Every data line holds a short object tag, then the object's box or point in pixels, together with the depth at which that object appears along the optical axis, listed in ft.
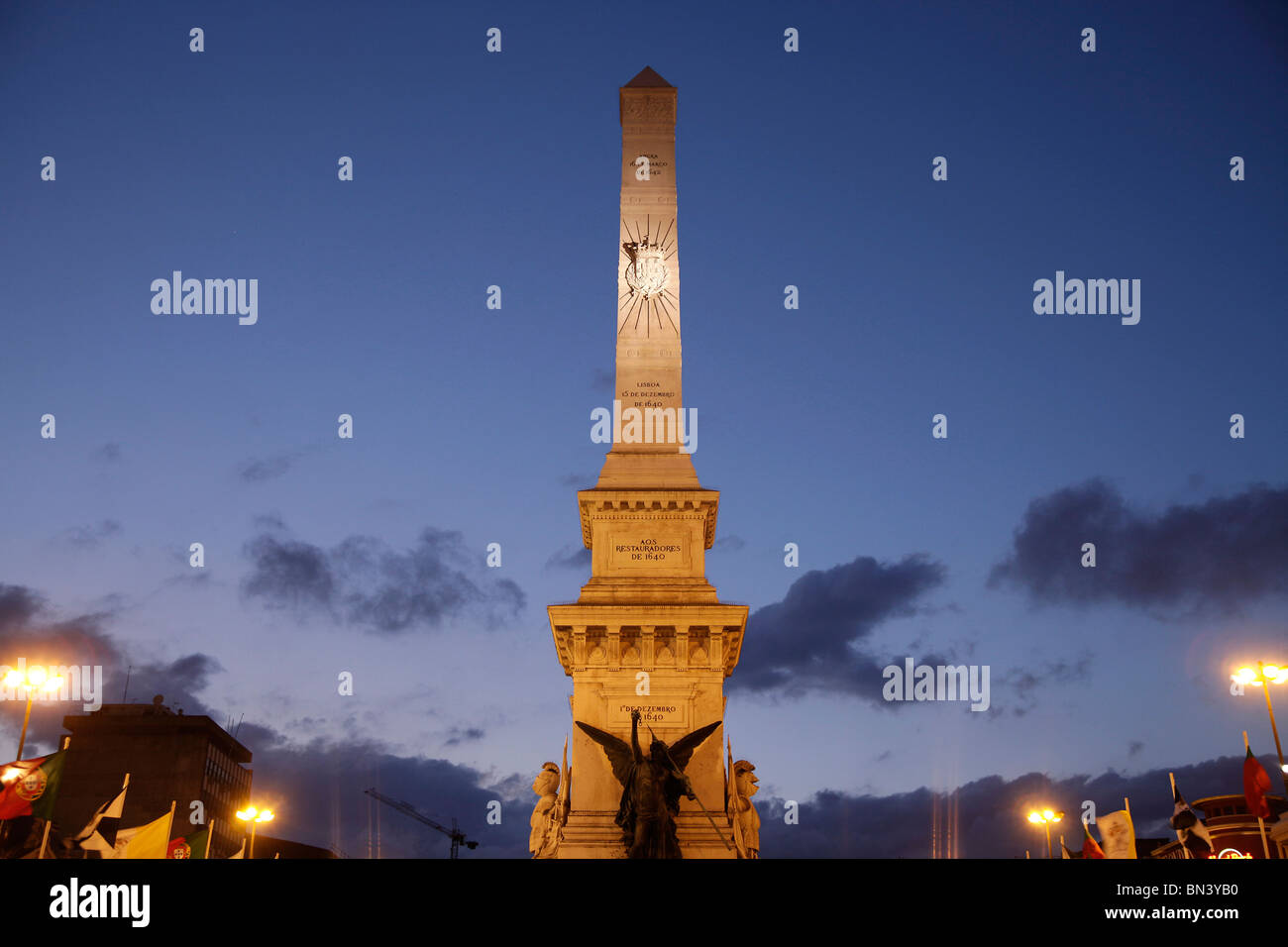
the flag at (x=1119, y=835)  75.20
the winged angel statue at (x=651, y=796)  81.87
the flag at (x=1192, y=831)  74.08
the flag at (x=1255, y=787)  79.10
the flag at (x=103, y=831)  80.84
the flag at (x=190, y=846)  92.94
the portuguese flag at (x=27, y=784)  74.84
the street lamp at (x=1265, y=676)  77.71
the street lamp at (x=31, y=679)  80.43
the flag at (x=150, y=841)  80.48
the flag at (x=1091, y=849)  85.86
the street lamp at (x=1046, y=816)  128.47
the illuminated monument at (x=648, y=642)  88.74
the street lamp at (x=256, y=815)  116.97
